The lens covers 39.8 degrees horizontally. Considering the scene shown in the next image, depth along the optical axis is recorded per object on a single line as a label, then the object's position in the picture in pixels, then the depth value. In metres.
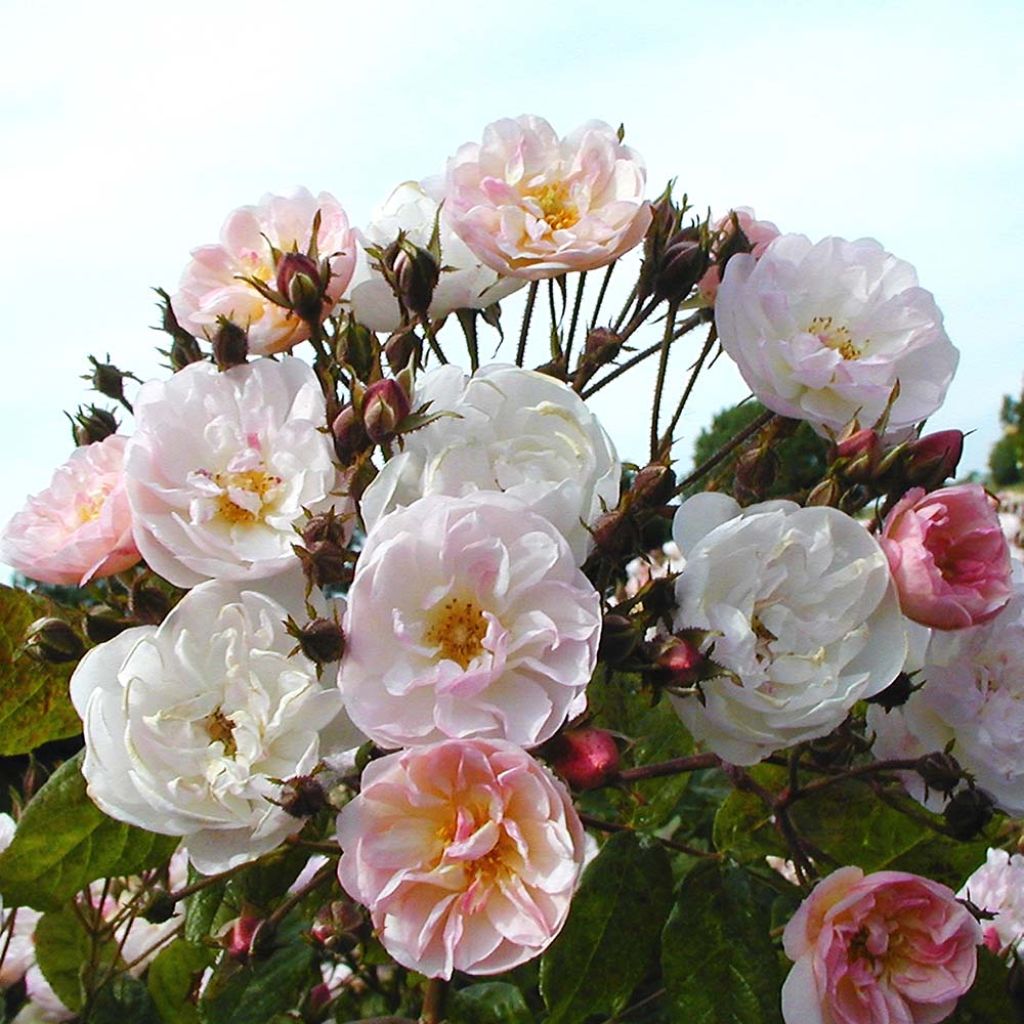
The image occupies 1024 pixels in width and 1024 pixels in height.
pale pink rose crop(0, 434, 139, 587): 0.36
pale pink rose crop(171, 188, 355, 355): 0.41
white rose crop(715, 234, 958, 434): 0.38
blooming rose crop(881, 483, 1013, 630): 0.34
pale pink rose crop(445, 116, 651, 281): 0.40
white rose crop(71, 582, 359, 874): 0.32
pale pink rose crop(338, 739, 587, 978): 0.31
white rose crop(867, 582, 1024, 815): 0.37
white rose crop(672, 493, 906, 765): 0.33
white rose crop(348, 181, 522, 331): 0.42
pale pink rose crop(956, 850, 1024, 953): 0.59
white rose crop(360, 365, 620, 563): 0.33
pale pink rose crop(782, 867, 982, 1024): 0.35
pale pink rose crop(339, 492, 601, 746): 0.31
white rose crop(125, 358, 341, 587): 0.34
